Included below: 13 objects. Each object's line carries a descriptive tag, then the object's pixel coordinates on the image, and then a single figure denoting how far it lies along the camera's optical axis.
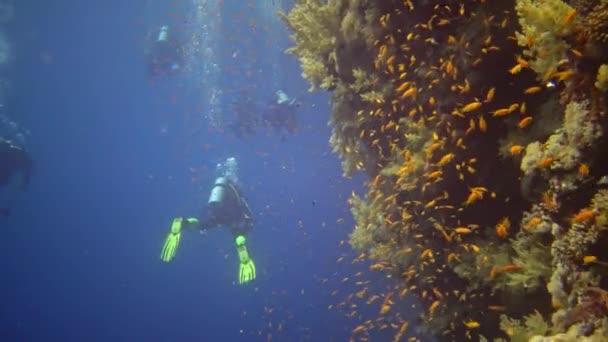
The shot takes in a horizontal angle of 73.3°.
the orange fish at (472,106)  3.96
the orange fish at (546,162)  3.30
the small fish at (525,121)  3.64
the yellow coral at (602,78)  2.83
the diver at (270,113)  19.73
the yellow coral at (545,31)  3.14
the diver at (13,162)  17.36
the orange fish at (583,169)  3.06
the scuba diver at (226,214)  11.55
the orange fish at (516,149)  3.98
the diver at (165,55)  22.18
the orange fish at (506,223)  4.52
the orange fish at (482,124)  4.16
